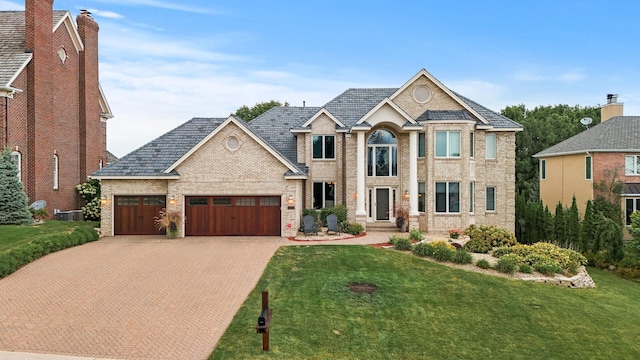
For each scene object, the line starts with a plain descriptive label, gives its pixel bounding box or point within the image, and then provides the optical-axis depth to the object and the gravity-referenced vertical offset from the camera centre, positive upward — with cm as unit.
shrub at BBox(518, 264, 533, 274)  1773 -330
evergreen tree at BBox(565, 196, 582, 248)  2670 -265
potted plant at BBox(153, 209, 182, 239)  2327 -186
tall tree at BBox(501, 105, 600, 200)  5006 +522
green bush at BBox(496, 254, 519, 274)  1764 -316
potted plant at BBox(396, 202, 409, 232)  2561 -188
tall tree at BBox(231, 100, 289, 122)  5734 +978
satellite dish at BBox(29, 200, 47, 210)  2578 -108
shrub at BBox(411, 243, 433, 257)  1930 -278
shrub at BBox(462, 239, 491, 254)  2075 -281
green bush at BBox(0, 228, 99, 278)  1572 -248
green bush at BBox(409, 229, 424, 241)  2209 -248
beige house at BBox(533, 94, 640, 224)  3094 +166
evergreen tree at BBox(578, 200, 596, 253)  2584 -272
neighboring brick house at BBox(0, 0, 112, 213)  2583 +542
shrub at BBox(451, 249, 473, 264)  1839 -297
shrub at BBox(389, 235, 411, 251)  2016 -262
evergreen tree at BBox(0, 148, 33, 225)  2345 -52
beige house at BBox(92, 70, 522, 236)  2356 +85
